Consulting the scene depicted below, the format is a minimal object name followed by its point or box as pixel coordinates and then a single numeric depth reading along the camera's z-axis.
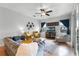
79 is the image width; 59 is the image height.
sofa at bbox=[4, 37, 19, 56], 0.80
